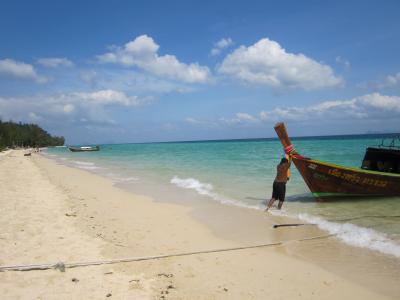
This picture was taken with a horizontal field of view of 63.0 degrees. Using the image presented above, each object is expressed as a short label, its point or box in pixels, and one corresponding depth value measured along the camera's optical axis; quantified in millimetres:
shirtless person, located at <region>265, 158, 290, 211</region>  8972
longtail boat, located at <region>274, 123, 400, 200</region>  10469
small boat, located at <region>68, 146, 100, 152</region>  70750
